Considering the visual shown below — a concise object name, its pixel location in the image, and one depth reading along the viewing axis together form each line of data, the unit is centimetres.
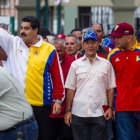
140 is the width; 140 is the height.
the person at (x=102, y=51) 1055
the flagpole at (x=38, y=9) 2428
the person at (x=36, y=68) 955
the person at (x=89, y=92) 948
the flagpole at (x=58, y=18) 3049
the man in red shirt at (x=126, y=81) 988
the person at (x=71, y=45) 1272
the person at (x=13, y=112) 694
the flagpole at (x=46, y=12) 2653
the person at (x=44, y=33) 1362
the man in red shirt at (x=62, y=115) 1046
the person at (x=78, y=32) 1535
